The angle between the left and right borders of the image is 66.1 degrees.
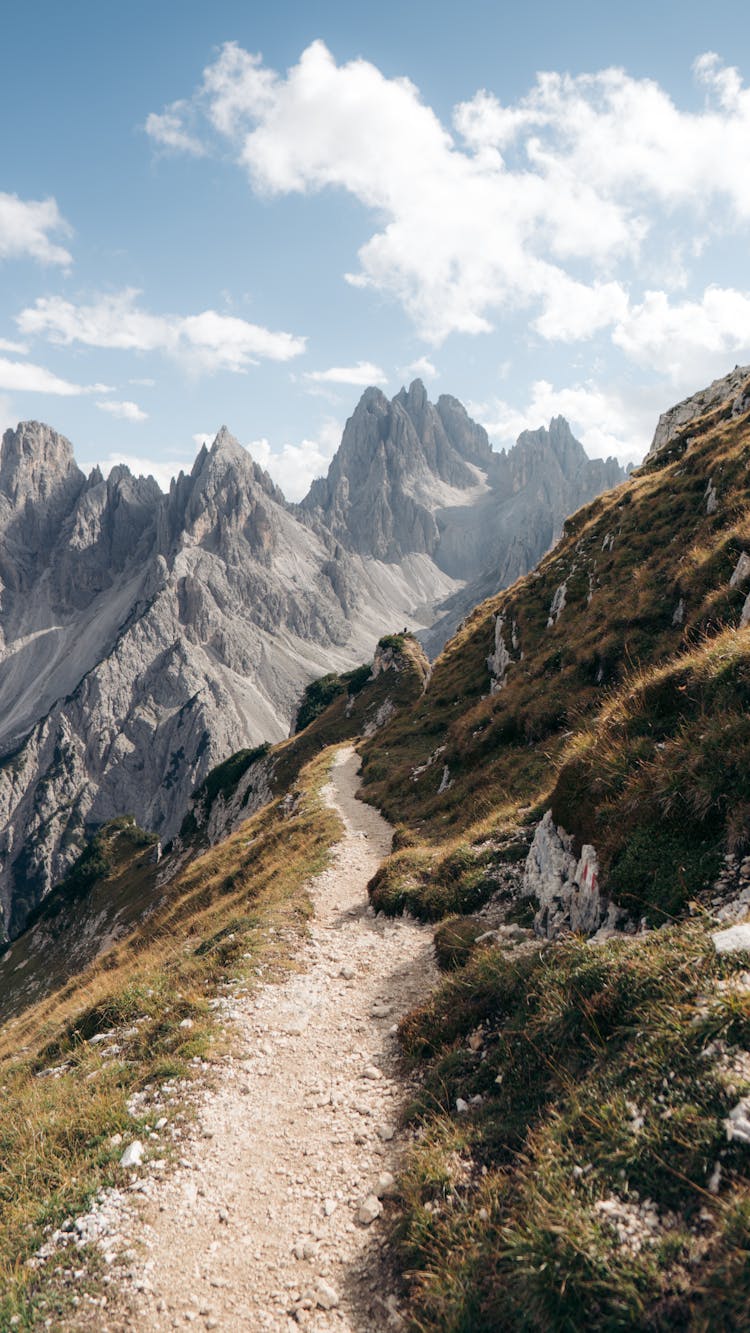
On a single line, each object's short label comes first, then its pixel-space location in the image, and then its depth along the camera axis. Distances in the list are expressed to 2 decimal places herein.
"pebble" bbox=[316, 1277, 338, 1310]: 6.10
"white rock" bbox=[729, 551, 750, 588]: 16.34
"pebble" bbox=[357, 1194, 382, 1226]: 6.98
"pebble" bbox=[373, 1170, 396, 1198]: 7.14
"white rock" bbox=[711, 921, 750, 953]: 6.44
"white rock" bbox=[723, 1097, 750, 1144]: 4.61
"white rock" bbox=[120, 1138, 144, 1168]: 7.89
